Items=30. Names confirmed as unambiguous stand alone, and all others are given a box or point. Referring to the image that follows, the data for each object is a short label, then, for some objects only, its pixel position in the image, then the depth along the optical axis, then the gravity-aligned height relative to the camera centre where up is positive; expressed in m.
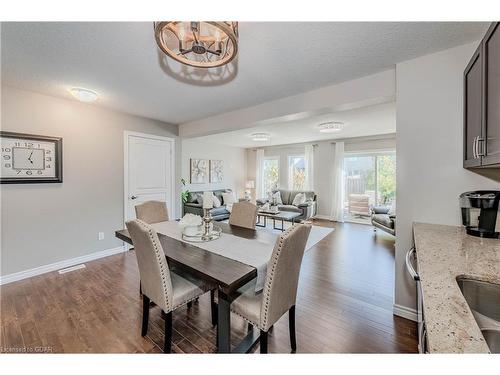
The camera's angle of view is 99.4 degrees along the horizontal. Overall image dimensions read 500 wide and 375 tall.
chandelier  1.18 +0.92
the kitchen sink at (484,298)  1.31 -0.72
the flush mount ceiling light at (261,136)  5.55 +1.29
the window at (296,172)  7.14 +0.42
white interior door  3.70 +0.26
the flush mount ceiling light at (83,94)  2.55 +1.12
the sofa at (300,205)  5.80 -0.58
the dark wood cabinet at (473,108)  1.41 +0.55
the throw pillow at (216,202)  6.01 -0.51
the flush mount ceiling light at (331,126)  4.31 +1.21
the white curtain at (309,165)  6.68 +0.62
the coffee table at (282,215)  4.91 -0.75
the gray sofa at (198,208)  5.59 -0.65
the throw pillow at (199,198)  5.75 -0.38
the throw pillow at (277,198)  6.62 -0.43
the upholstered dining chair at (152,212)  2.64 -0.35
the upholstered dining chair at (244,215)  2.56 -0.38
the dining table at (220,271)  1.28 -0.56
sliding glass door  5.67 +0.04
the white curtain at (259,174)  7.94 +0.39
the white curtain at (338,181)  6.11 +0.10
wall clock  2.55 +0.33
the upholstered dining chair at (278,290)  1.31 -0.71
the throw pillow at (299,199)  6.15 -0.43
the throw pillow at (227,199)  6.48 -0.45
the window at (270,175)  7.84 +0.36
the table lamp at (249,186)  7.92 -0.06
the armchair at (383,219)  4.04 -0.71
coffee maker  1.49 -0.20
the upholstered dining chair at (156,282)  1.44 -0.73
